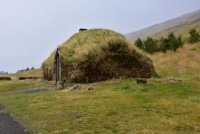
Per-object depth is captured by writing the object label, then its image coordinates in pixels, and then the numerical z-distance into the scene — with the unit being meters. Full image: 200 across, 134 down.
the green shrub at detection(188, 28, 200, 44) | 43.55
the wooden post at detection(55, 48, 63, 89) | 26.08
